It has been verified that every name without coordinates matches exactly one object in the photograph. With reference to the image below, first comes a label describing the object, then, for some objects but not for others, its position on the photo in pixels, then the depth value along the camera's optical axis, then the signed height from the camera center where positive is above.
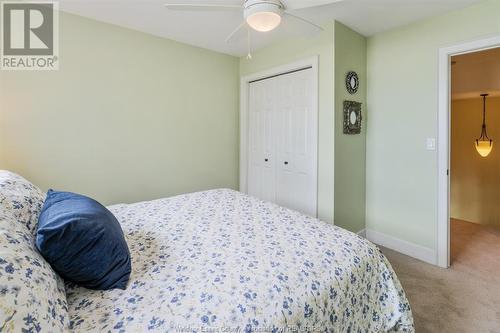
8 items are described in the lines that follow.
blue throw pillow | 0.89 -0.31
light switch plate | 2.50 +0.20
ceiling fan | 1.59 +0.98
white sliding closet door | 2.85 +0.27
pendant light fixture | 4.23 +0.35
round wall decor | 2.70 +0.87
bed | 0.78 -0.47
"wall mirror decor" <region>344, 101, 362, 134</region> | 2.68 +0.50
